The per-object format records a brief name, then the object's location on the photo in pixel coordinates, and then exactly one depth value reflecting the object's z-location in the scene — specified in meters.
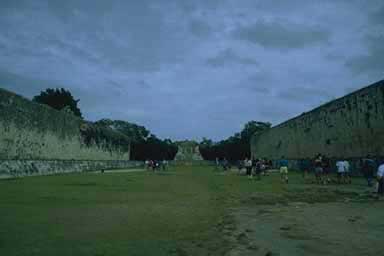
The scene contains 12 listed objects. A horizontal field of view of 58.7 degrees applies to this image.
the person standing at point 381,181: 10.02
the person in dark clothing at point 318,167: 15.24
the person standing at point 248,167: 21.78
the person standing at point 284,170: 16.64
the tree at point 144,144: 62.47
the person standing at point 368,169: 12.70
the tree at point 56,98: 48.78
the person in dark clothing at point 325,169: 15.89
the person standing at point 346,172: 15.05
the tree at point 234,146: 65.75
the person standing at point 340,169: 14.91
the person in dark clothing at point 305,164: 21.24
